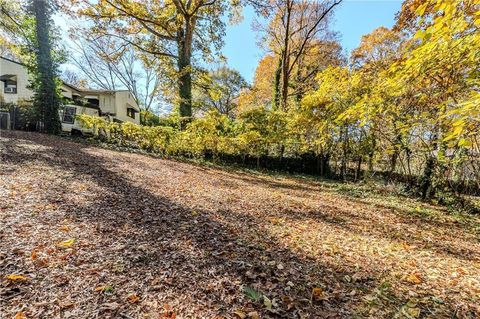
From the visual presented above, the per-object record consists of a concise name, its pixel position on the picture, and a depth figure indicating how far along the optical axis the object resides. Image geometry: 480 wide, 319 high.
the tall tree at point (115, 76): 24.97
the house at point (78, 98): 16.58
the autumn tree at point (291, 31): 15.80
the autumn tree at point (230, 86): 25.69
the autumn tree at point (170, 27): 11.70
